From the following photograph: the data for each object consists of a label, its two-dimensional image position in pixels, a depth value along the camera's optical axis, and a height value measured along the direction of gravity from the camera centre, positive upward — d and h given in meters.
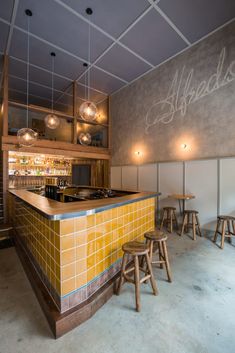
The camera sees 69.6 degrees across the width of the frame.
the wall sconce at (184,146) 4.77 +0.83
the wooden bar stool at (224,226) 3.59 -1.16
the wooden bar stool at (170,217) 4.52 -1.17
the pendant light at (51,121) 4.50 +1.42
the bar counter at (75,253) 1.67 -0.92
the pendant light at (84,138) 5.40 +1.16
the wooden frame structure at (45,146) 4.99 +0.99
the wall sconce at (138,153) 6.12 +0.78
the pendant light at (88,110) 3.44 +1.33
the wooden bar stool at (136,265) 1.87 -1.06
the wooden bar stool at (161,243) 2.34 -0.97
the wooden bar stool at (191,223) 4.07 -1.21
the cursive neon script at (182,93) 4.09 +2.26
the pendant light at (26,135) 4.12 +0.97
